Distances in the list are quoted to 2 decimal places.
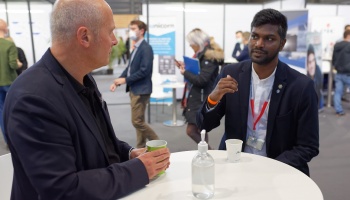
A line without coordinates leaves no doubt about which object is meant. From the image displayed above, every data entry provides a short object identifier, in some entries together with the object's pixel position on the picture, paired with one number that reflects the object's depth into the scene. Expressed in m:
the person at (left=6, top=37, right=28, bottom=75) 4.96
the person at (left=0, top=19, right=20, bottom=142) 4.34
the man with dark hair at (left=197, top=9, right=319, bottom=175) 1.66
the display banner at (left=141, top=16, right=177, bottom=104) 6.39
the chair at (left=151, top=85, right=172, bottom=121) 5.82
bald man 0.93
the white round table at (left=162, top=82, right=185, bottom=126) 5.46
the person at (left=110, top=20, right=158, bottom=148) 3.98
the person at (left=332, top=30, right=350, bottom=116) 5.94
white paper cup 1.46
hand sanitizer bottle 1.15
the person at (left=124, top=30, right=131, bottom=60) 7.86
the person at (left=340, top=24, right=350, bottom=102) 7.39
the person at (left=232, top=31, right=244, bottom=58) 7.48
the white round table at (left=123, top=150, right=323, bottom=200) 1.16
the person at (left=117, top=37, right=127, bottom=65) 8.23
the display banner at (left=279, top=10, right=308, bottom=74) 5.34
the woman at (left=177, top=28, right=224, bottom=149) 3.48
